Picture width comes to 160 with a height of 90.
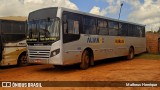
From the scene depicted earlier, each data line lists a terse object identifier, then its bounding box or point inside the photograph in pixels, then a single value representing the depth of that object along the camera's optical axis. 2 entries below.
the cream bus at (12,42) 9.91
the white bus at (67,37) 8.31
